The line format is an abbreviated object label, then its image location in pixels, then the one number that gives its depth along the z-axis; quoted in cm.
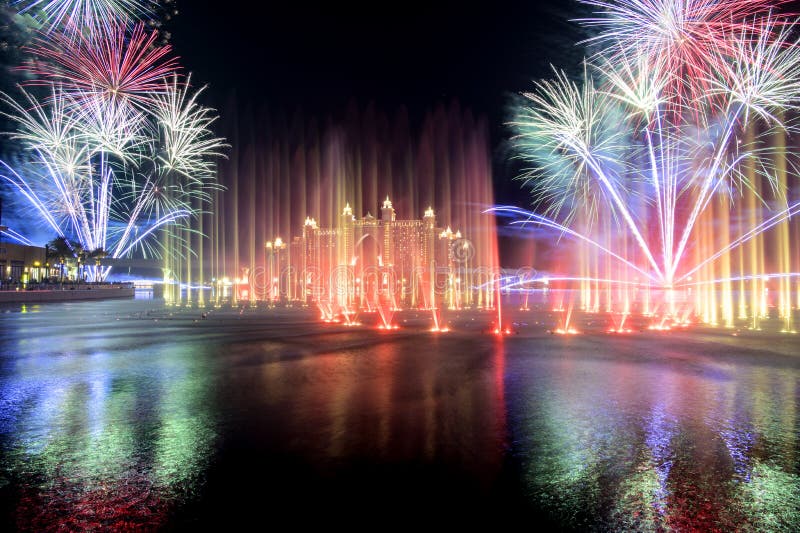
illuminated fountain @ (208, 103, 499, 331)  9888
